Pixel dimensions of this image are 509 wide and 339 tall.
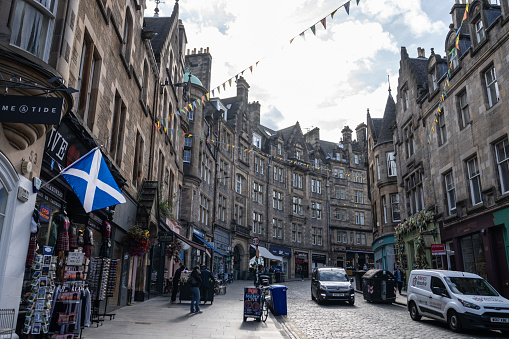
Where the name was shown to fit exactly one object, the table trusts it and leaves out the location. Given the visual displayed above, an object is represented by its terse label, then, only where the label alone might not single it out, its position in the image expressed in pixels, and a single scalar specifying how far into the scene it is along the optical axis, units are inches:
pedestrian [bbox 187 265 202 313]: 542.0
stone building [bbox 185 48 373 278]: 1476.4
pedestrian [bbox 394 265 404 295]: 986.6
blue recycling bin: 569.6
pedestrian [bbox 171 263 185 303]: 669.3
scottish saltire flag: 310.0
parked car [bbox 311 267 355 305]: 724.0
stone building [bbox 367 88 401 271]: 1215.6
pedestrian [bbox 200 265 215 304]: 662.5
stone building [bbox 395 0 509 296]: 639.8
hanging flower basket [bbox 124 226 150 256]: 578.9
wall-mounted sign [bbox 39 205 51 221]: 317.5
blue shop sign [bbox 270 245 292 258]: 1870.1
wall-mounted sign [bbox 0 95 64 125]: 239.1
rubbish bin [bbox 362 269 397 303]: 763.4
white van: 410.6
